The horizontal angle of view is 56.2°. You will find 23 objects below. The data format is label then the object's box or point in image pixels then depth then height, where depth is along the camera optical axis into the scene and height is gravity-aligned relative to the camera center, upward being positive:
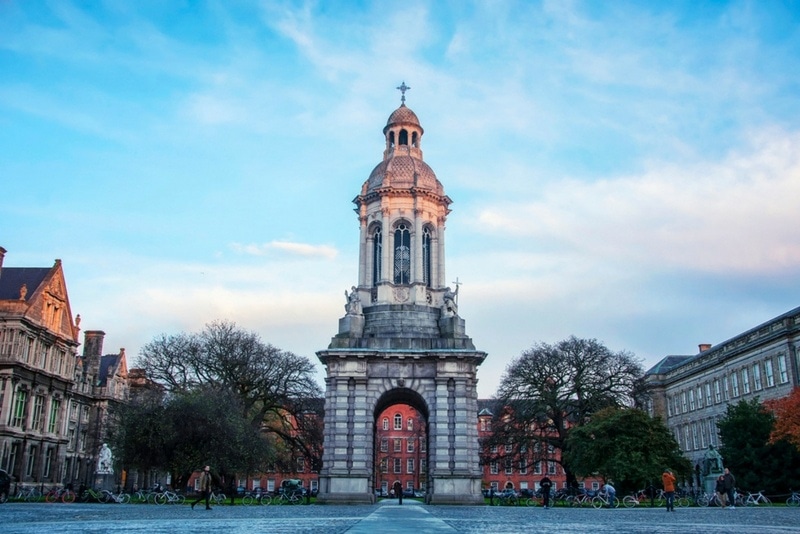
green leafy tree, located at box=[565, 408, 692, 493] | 48.31 +1.47
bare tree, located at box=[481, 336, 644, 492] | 60.28 +6.31
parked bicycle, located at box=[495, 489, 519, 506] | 43.91 -1.59
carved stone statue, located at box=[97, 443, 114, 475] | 38.94 +0.41
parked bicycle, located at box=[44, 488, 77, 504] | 40.72 -1.43
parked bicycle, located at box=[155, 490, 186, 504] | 40.47 -1.46
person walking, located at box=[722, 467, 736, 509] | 32.88 -0.45
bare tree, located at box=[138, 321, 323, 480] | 56.03 +7.14
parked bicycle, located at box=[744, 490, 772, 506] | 39.66 -1.38
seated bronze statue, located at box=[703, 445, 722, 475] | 42.69 +0.73
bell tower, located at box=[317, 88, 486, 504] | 38.84 +6.24
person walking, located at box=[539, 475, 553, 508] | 36.09 -0.74
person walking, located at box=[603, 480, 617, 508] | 36.47 -0.96
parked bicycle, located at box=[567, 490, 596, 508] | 40.81 -1.47
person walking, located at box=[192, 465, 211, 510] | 28.81 -0.40
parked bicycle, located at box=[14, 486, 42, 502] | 49.52 -1.51
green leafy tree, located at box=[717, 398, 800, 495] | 47.19 +1.29
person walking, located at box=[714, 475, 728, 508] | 33.41 -0.69
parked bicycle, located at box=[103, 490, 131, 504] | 39.22 -1.42
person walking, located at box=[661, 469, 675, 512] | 31.20 -0.53
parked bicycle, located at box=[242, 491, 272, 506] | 43.12 -1.60
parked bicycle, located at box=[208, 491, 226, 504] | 42.34 -1.52
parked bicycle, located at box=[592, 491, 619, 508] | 38.22 -1.38
